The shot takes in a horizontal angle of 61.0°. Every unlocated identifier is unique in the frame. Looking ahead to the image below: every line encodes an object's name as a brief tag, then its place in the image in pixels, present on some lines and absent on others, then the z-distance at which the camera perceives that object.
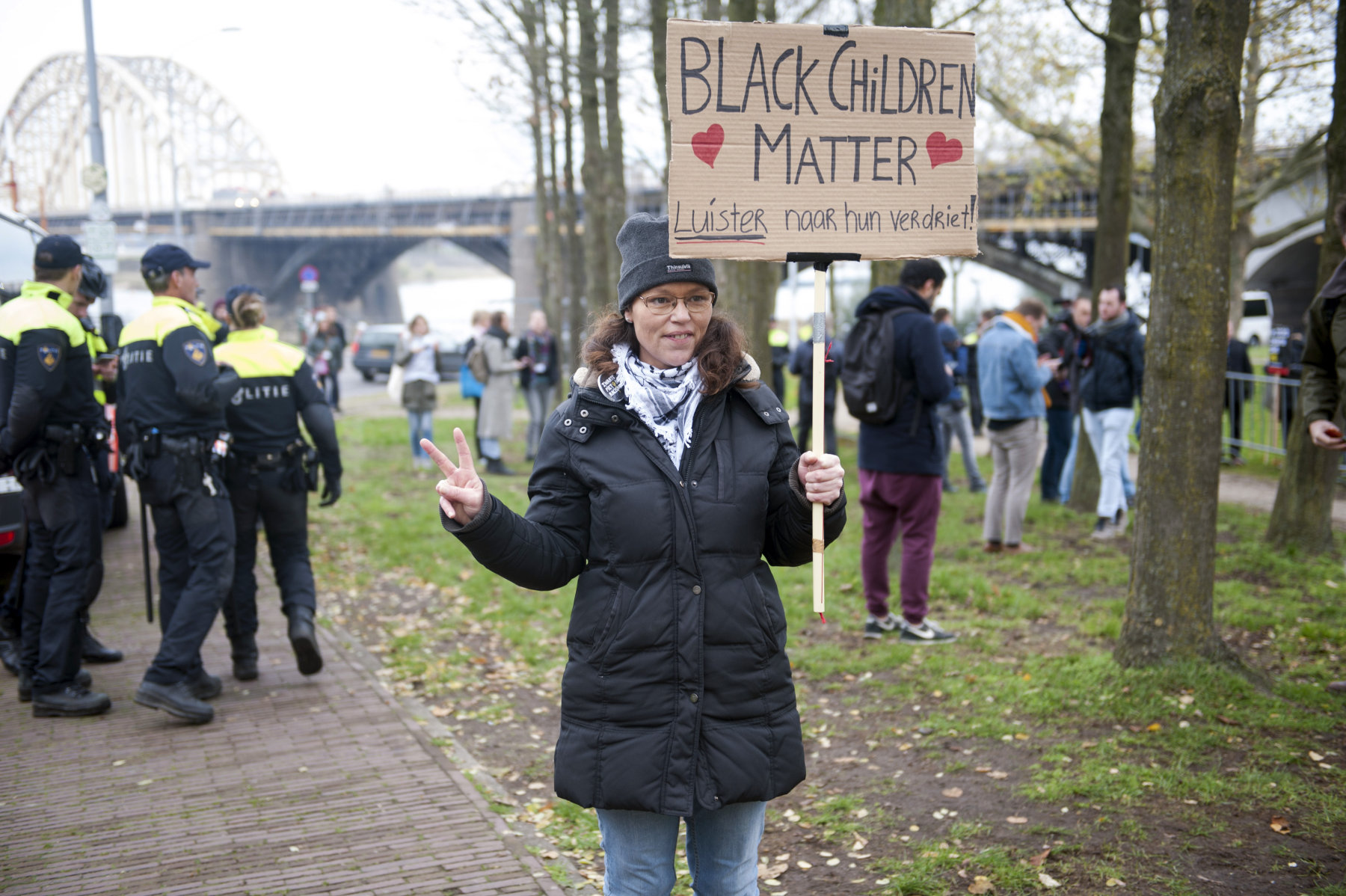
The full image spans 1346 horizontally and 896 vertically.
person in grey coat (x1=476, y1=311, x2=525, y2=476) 13.62
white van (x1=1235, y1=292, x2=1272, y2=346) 42.09
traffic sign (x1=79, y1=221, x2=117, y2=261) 17.19
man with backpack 6.12
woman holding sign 2.49
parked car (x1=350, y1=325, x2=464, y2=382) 32.78
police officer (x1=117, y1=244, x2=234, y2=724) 5.22
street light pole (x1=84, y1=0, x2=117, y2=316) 18.41
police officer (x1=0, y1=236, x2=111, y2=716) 5.20
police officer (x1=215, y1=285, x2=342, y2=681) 5.76
